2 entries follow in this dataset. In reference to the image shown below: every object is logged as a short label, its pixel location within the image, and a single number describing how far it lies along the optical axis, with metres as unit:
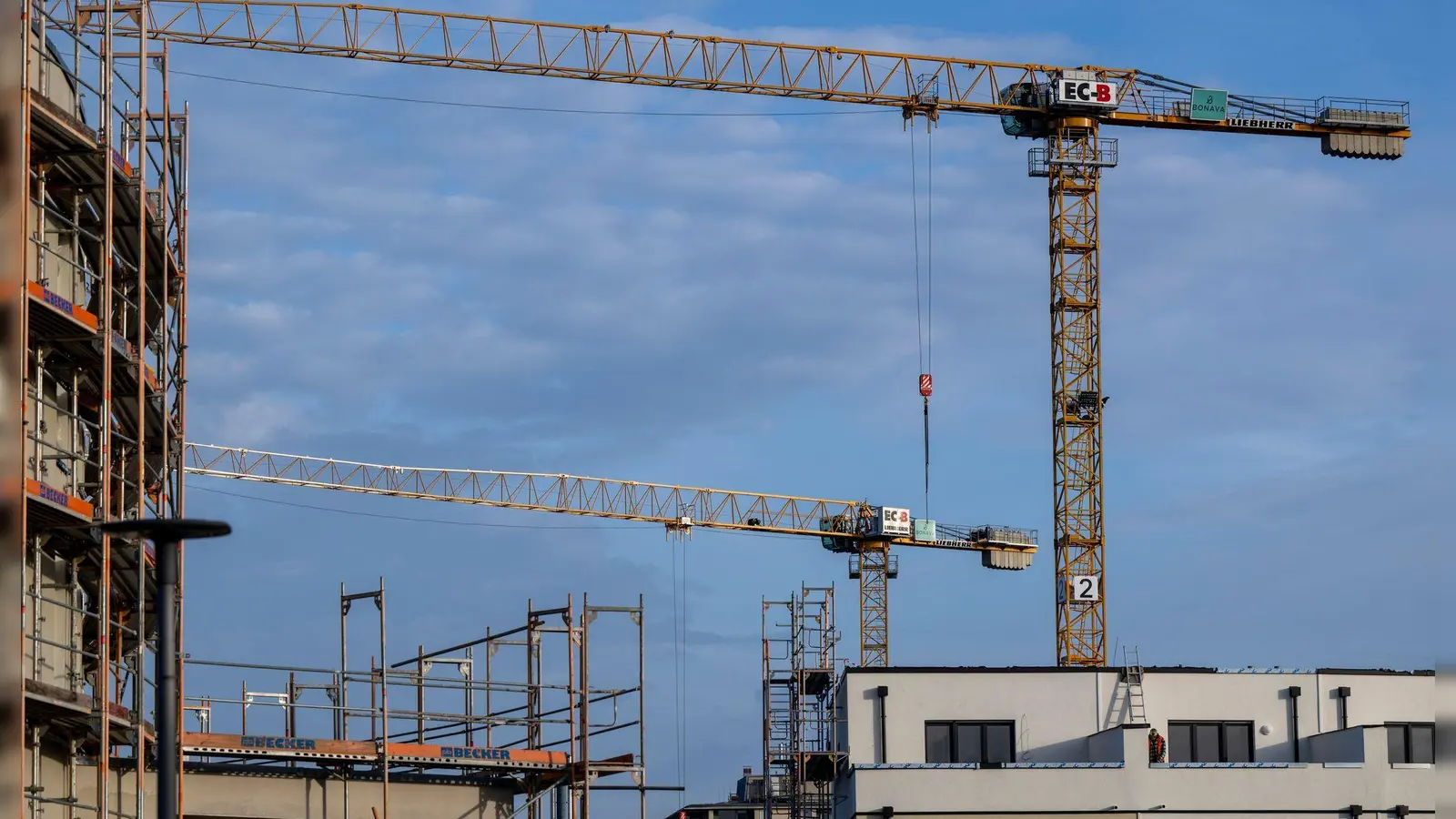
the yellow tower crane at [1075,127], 111.00
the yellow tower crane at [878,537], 160.00
